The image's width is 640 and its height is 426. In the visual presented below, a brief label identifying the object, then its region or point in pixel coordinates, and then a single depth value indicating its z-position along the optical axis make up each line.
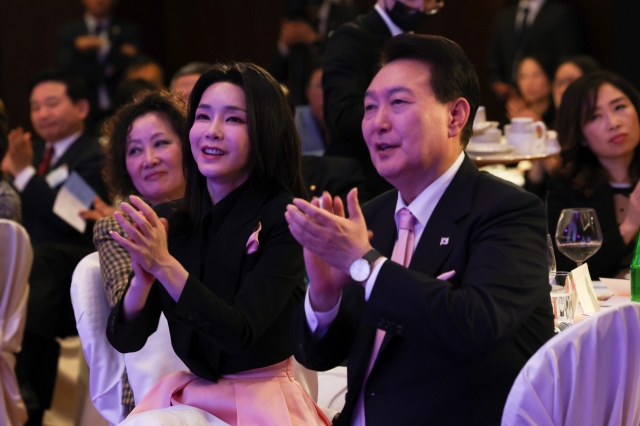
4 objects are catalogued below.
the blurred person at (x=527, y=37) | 11.81
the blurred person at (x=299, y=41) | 12.27
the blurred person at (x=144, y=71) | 12.34
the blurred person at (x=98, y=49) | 13.55
